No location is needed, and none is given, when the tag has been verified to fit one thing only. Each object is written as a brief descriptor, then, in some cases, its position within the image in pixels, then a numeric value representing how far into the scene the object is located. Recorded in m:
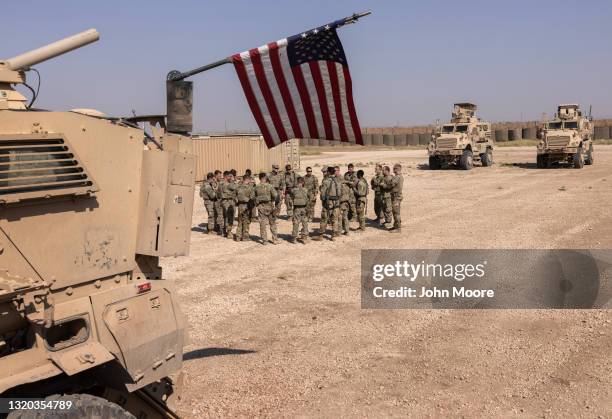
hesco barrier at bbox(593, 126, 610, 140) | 56.84
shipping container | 27.19
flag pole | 4.84
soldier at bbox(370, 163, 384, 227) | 15.79
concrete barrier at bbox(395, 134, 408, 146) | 64.75
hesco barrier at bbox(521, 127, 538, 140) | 60.00
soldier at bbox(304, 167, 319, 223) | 15.75
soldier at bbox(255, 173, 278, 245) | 13.80
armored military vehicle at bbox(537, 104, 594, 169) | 29.18
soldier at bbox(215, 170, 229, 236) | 15.05
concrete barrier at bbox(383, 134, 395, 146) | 65.56
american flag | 6.25
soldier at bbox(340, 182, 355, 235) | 14.74
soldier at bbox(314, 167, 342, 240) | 14.48
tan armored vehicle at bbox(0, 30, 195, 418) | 3.65
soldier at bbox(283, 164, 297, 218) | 17.23
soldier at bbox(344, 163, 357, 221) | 15.29
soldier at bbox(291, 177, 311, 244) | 13.95
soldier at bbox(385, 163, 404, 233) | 15.30
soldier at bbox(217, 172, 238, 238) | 14.82
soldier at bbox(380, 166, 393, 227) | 15.45
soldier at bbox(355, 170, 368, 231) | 15.32
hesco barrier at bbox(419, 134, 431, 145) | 63.61
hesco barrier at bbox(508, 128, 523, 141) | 60.22
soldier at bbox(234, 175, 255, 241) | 14.17
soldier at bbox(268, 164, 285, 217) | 17.22
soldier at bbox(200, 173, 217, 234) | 15.17
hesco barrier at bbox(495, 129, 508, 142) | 61.44
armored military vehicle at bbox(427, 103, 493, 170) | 30.36
